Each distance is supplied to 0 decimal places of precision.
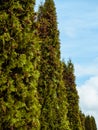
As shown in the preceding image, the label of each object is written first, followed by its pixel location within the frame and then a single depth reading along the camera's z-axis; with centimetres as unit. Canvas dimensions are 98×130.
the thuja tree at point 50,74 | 3056
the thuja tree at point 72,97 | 4712
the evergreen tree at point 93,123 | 9361
